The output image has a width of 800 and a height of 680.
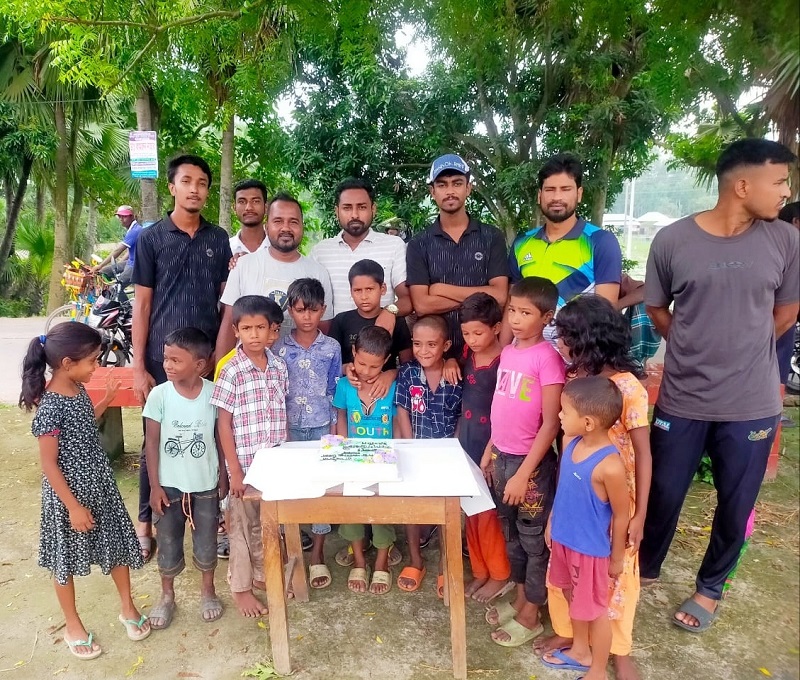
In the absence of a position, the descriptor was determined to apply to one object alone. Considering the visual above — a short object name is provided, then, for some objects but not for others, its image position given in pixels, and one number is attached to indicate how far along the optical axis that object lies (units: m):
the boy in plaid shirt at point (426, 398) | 2.62
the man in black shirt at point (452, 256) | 2.89
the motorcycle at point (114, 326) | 6.26
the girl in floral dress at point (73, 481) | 2.17
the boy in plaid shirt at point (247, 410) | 2.44
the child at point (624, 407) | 2.06
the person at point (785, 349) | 2.48
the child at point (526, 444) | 2.28
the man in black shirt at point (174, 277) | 2.93
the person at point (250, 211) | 3.66
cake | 2.01
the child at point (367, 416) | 2.57
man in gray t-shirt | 2.04
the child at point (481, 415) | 2.48
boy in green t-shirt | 2.45
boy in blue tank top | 1.94
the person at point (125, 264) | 6.56
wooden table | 2.01
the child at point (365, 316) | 2.75
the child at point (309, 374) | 2.67
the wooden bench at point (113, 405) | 3.73
